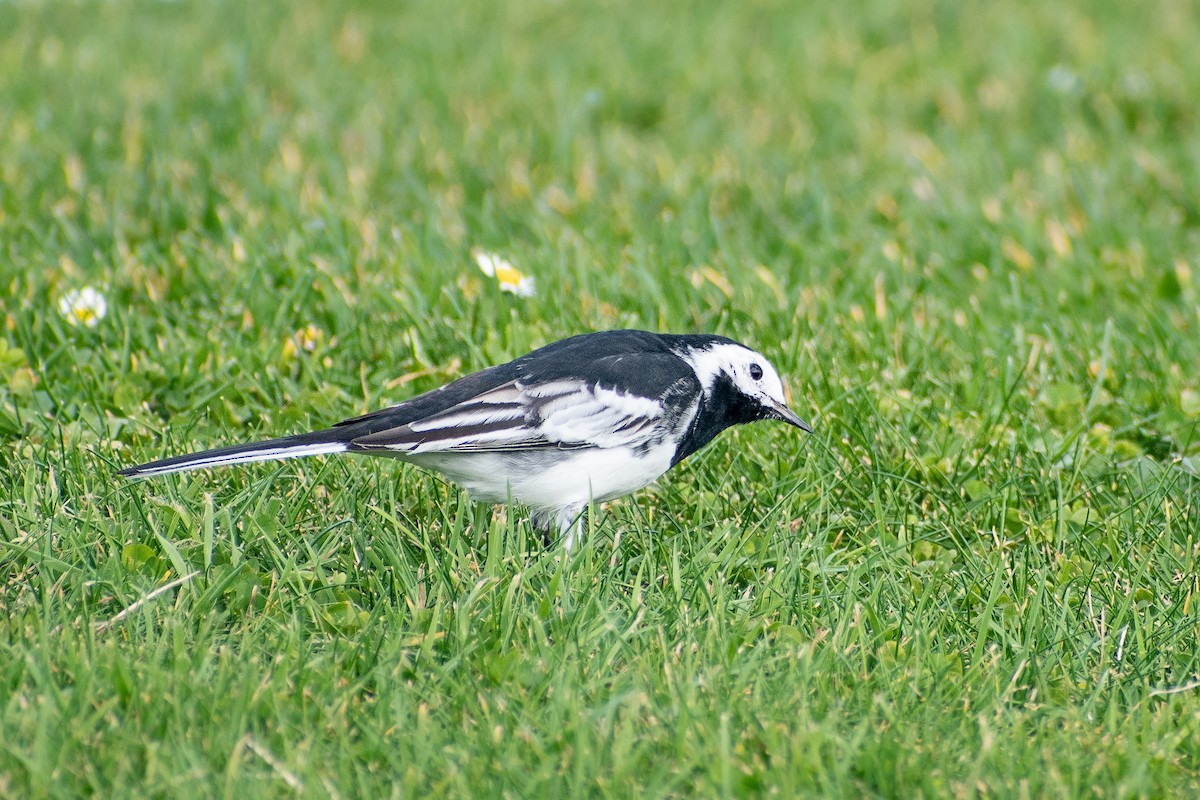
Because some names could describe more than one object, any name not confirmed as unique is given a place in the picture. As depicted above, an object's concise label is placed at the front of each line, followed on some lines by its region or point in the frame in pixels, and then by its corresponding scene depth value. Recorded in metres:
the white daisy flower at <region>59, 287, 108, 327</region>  10.54
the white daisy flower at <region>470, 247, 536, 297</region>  11.12
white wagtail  7.92
